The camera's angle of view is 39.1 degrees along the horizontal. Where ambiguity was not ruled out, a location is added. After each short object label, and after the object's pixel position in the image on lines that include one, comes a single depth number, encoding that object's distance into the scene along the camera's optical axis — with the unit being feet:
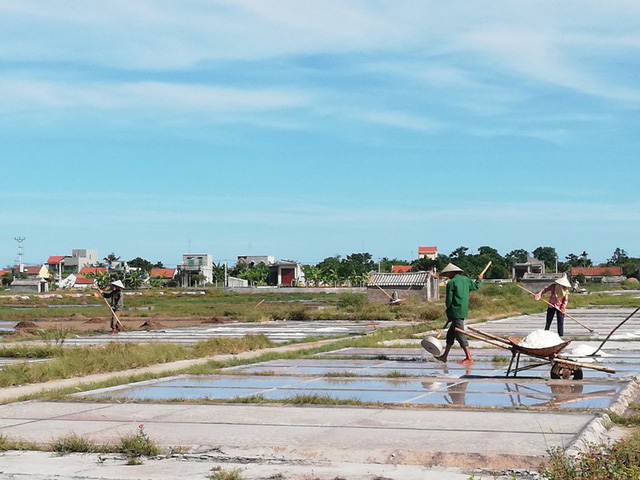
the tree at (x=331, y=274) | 539.70
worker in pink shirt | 66.13
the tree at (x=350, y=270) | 544.99
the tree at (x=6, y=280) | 561.02
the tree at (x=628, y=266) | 556.10
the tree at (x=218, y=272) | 557.54
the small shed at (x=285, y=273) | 539.70
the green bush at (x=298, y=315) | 130.72
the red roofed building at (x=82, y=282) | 539.66
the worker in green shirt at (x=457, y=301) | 52.65
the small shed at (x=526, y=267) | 486.38
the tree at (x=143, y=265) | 628.36
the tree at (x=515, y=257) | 598.38
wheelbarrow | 41.91
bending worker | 98.45
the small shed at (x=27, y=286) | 455.63
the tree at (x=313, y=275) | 533.96
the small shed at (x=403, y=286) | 187.01
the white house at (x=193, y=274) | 543.06
